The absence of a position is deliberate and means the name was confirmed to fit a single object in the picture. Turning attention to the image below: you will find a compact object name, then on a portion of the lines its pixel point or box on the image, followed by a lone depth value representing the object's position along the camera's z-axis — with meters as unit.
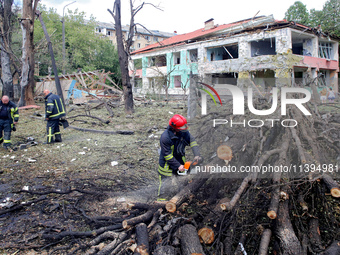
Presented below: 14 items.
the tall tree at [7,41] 14.12
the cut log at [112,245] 2.79
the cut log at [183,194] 3.15
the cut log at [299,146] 3.53
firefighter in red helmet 3.66
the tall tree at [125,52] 11.91
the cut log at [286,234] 2.49
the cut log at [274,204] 2.71
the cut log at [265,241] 2.49
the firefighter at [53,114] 7.18
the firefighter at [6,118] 6.80
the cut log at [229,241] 2.64
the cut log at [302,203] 2.86
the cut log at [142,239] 2.68
